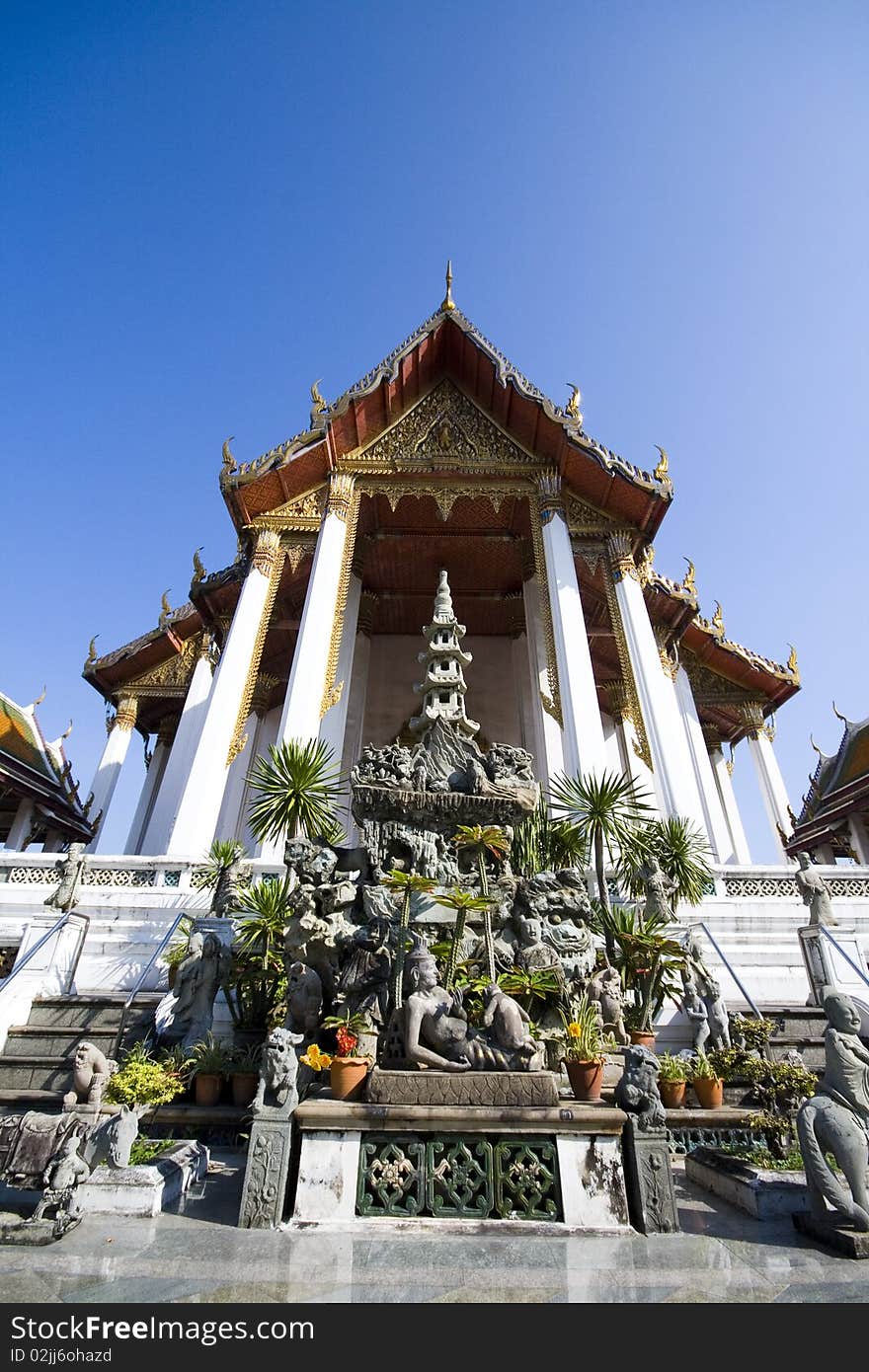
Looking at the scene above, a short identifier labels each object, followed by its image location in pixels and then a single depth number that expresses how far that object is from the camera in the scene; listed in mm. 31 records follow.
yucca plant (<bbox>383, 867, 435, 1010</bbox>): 4703
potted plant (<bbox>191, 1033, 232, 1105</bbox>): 4844
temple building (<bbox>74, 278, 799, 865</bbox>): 11062
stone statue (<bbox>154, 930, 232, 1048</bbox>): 5668
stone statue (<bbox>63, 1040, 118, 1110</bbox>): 4039
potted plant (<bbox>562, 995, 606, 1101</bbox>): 4000
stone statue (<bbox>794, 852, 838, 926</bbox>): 7066
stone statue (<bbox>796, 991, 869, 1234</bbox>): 2762
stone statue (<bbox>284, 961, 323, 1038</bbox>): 4996
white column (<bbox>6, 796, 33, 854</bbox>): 17109
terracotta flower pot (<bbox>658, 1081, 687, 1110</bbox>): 4781
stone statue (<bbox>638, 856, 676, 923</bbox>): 6969
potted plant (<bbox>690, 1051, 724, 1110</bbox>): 4766
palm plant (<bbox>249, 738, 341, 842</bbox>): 7336
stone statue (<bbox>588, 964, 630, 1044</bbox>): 5559
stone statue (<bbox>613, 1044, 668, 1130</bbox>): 3096
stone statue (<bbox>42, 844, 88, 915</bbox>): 7277
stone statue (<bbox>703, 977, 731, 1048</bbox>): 5656
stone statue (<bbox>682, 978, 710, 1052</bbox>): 5695
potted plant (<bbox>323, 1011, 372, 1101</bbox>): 3496
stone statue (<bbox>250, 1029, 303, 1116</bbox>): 3193
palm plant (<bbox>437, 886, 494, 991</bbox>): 5086
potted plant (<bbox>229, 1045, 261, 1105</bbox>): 4906
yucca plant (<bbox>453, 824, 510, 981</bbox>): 5330
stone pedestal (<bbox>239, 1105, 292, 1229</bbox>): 2908
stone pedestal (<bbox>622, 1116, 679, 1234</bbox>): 2900
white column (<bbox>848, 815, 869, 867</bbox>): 17031
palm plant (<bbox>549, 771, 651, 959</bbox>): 7668
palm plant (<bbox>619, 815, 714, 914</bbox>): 7547
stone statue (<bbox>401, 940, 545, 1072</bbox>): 3549
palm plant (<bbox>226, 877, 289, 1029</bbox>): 5898
